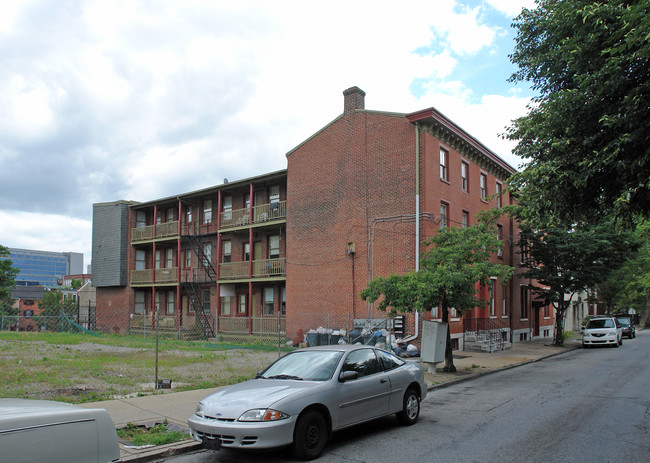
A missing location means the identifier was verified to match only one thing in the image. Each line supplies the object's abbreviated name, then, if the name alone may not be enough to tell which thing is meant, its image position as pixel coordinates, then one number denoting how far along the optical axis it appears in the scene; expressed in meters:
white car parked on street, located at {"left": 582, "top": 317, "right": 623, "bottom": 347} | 27.84
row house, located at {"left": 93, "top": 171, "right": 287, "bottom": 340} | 29.06
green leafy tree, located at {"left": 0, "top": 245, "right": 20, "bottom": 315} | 49.06
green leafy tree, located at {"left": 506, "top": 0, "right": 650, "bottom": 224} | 8.20
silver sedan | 6.21
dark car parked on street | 37.09
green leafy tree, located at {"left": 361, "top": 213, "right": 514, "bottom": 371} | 14.40
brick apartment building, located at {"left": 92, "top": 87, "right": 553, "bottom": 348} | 22.47
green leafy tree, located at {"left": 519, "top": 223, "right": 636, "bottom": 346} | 26.14
